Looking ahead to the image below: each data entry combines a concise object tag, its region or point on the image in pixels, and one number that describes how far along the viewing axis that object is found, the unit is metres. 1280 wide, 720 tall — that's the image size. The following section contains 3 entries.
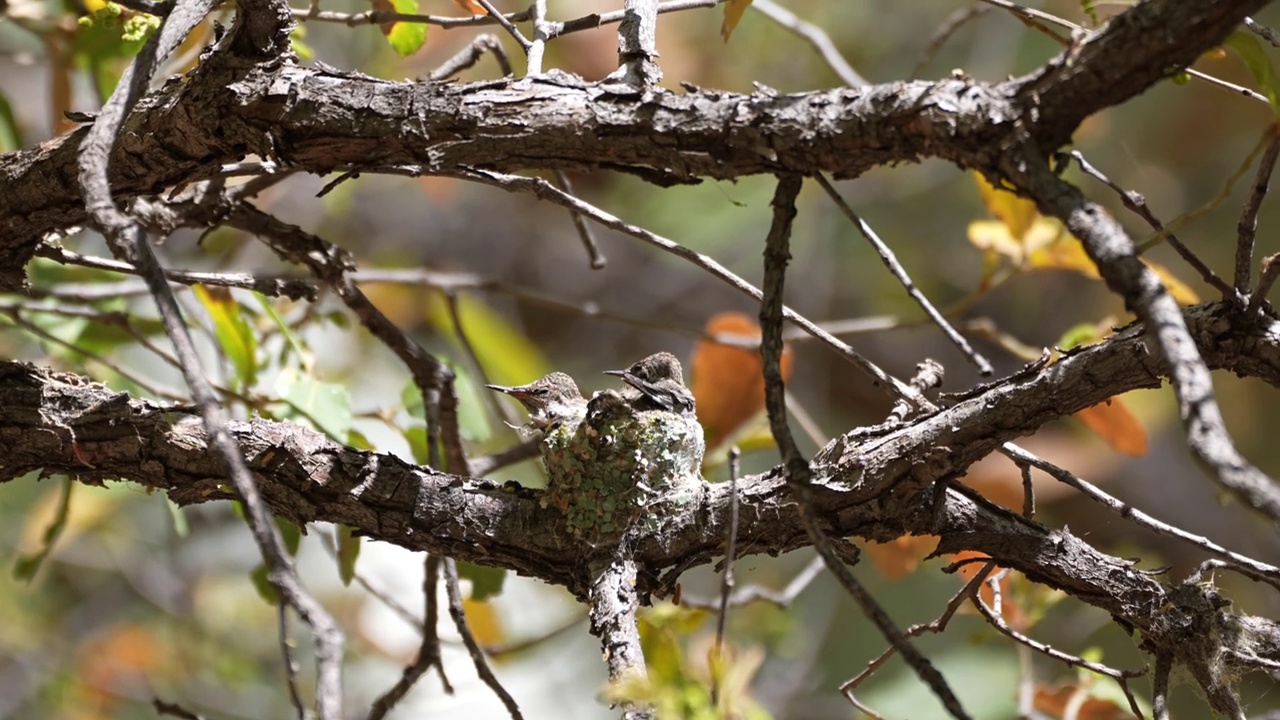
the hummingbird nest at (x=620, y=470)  5.65
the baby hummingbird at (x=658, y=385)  5.69
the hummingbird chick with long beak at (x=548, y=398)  5.72
